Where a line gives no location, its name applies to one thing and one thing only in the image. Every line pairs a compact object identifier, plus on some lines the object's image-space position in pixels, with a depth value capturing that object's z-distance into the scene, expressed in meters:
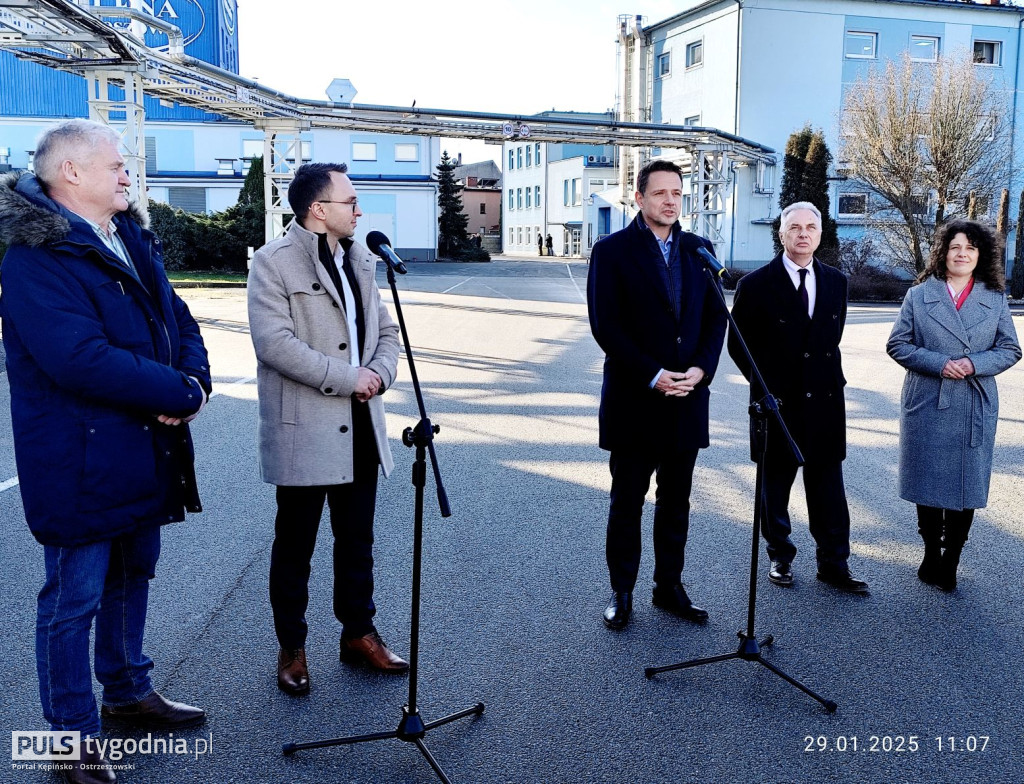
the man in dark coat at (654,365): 4.53
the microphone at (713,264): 4.18
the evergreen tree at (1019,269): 29.41
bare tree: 29.95
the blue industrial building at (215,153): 48.94
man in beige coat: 3.78
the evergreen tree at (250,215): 36.66
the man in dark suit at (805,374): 5.05
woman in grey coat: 5.02
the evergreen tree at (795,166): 33.78
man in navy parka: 3.04
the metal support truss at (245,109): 16.48
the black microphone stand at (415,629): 3.29
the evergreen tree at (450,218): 62.66
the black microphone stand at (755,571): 4.02
